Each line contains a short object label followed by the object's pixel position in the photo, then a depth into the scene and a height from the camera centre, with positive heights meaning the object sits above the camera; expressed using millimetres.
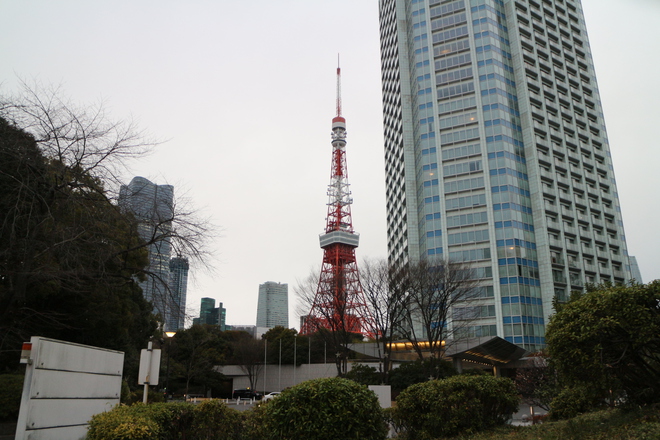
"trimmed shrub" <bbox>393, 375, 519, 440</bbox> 10773 -918
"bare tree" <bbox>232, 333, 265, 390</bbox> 56219 +653
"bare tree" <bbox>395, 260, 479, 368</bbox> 30531 +4610
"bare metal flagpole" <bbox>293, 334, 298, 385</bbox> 54375 +1136
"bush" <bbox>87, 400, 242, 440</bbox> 8320 -967
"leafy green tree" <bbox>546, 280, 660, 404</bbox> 8430 +364
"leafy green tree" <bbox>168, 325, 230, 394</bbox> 49181 +622
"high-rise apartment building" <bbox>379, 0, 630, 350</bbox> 61281 +27136
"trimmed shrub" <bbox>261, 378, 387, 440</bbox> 8195 -806
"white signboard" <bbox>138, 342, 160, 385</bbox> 11320 -32
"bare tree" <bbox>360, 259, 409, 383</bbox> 30703 +4038
